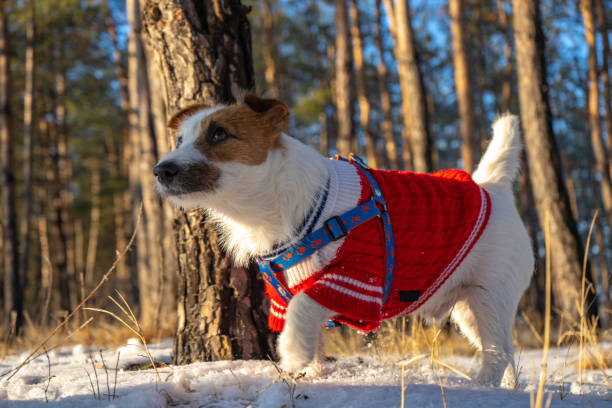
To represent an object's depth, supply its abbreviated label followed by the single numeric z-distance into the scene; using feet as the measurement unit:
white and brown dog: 6.91
